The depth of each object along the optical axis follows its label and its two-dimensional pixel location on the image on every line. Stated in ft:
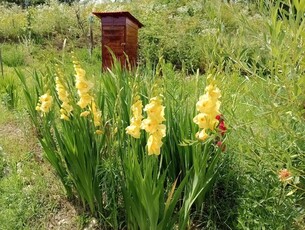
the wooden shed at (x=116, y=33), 17.94
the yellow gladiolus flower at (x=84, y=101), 5.91
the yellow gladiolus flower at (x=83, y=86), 5.91
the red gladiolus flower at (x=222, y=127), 5.10
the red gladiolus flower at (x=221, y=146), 5.38
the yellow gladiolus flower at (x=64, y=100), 6.26
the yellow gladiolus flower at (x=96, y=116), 6.03
